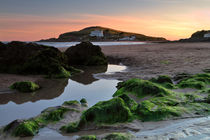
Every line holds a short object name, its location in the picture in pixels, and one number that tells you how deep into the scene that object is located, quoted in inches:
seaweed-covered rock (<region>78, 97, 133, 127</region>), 152.7
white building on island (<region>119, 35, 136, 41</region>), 4269.2
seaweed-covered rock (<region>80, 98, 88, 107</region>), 200.5
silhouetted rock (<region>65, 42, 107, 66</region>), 527.2
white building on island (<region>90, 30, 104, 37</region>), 4773.6
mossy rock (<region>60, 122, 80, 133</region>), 141.1
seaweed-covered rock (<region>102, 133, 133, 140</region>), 126.0
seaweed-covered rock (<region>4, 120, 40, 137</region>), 136.9
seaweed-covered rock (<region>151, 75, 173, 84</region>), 266.6
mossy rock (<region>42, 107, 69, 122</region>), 163.2
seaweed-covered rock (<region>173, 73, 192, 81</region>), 297.9
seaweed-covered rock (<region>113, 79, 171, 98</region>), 215.2
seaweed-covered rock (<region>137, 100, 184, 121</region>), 159.7
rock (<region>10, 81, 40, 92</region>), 257.8
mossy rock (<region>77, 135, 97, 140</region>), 126.1
